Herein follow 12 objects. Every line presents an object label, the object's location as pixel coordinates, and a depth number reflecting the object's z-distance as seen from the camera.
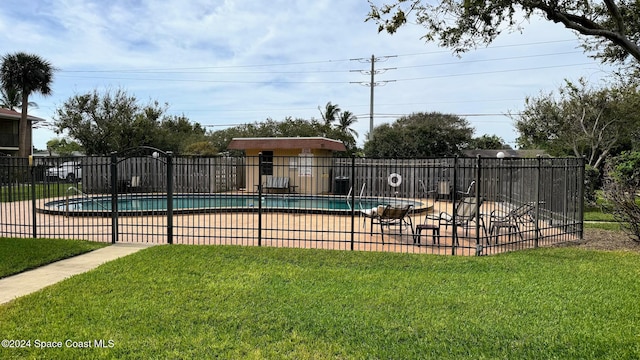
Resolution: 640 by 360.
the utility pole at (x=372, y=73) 44.67
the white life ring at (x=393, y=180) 19.16
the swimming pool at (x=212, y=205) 12.34
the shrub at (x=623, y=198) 8.27
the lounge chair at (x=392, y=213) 8.64
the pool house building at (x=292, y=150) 20.41
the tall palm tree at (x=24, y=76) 28.42
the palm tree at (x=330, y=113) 49.25
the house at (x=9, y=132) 32.77
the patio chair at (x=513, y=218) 8.49
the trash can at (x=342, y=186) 20.36
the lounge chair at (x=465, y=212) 8.84
